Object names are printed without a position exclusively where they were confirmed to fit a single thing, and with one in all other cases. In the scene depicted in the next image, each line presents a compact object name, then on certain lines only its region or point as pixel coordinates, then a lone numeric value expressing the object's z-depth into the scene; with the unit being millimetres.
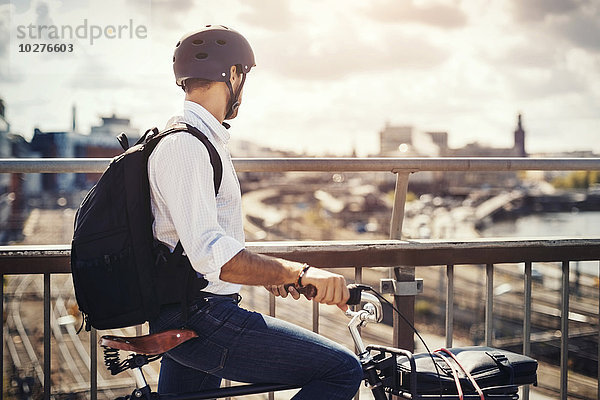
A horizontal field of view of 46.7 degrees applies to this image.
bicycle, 2340
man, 2168
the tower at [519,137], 127312
